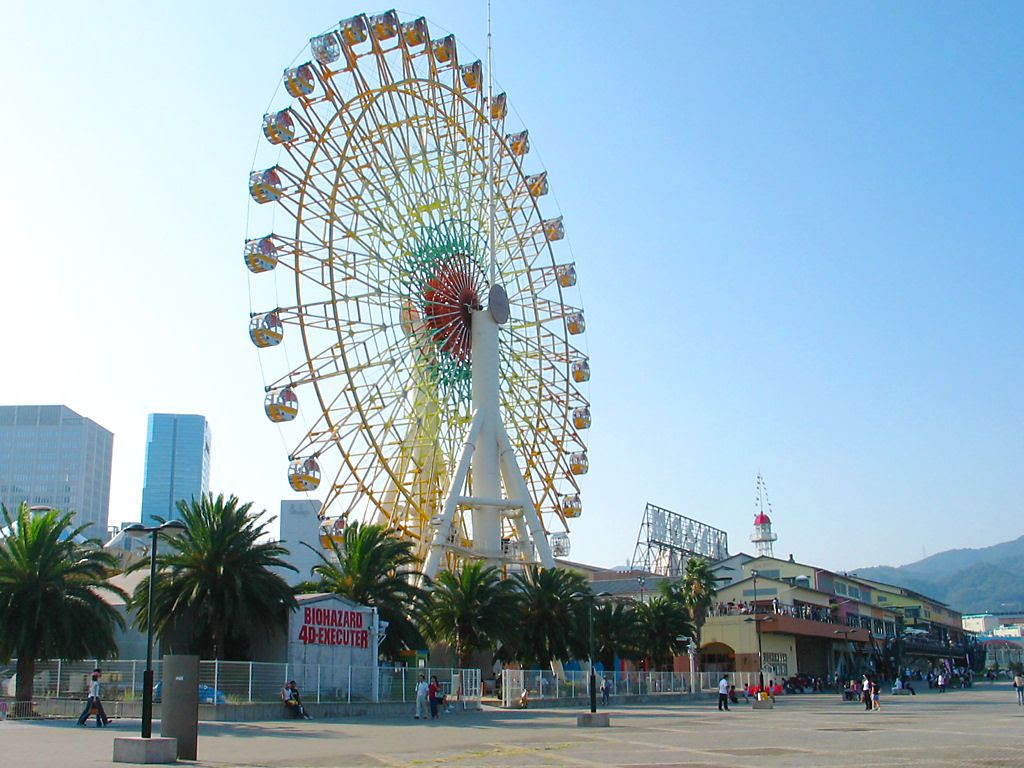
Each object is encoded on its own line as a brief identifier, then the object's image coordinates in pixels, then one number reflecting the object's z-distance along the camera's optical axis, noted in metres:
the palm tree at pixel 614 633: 57.22
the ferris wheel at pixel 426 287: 46.03
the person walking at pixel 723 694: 47.69
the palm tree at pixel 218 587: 36.97
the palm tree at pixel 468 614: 45.88
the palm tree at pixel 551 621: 50.72
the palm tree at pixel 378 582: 43.12
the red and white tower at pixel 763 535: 132.88
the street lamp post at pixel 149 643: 20.55
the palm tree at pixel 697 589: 67.50
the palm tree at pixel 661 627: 63.78
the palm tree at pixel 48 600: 33.25
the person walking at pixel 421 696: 35.88
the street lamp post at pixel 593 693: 34.07
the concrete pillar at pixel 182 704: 20.72
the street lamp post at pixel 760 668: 58.53
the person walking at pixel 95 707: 29.34
